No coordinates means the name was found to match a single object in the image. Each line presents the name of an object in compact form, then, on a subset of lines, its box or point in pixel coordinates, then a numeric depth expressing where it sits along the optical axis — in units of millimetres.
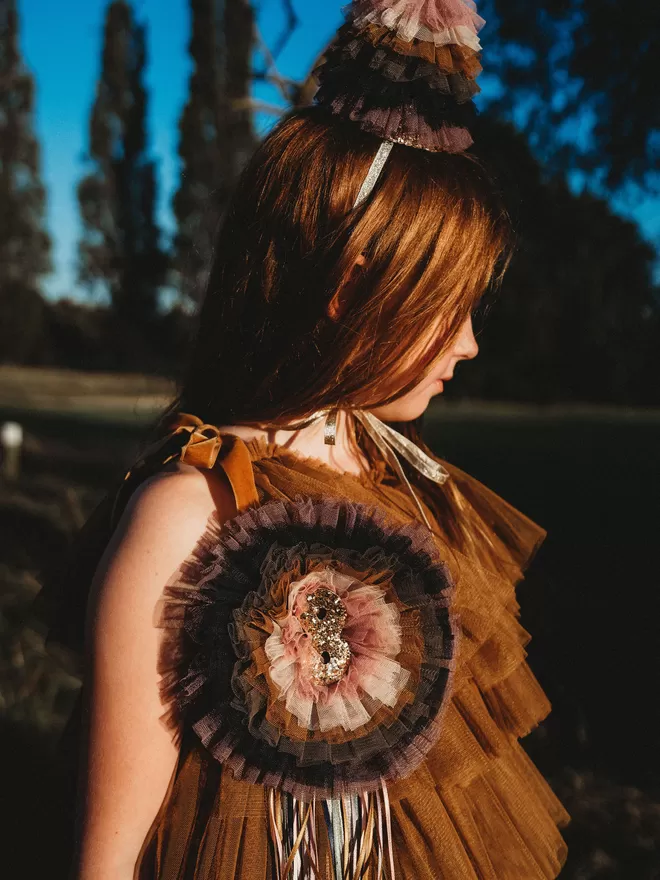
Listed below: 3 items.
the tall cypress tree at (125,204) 16734
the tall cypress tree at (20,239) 21422
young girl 926
